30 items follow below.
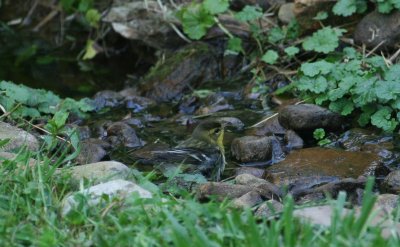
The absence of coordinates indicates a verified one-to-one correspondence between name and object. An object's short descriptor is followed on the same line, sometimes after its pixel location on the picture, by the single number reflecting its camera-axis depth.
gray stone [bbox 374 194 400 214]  8.73
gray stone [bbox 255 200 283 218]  7.92
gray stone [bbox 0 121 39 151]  10.18
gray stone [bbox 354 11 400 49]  14.36
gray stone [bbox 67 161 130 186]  8.56
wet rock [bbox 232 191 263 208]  8.73
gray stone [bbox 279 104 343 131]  12.73
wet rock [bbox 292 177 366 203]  9.88
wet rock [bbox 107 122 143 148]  13.12
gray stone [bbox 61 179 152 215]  7.65
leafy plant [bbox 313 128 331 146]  12.57
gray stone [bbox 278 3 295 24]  15.96
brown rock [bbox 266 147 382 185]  11.11
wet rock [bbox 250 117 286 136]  13.27
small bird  11.12
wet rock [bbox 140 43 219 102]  16.50
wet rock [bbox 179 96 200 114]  15.50
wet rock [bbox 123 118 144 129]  14.44
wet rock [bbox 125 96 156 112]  15.84
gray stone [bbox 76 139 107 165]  11.44
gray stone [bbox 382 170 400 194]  10.32
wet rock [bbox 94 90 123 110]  16.12
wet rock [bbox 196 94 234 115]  14.95
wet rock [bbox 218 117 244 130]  13.66
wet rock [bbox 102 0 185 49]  17.64
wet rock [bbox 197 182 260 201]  9.13
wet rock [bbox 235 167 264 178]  11.42
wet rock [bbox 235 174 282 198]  9.71
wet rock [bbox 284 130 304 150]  12.72
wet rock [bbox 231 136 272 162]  12.17
